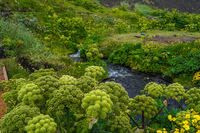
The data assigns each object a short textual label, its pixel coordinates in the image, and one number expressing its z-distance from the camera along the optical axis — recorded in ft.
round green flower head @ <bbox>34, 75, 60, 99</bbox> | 6.58
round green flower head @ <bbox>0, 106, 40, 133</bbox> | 5.32
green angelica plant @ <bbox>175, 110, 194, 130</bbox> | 8.13
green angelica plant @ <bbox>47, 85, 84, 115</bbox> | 5.86
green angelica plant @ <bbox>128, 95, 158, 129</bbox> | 8.64
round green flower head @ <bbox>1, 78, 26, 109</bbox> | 8.13
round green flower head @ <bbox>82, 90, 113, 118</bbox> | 5.30
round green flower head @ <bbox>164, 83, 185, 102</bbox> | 9.41
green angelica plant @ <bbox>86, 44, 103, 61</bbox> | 29.84
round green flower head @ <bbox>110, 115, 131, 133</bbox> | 7.45
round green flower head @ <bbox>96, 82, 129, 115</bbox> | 6.83
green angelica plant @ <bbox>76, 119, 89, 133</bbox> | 6.64
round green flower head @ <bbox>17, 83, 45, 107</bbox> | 6.11
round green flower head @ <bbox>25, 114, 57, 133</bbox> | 4.99
